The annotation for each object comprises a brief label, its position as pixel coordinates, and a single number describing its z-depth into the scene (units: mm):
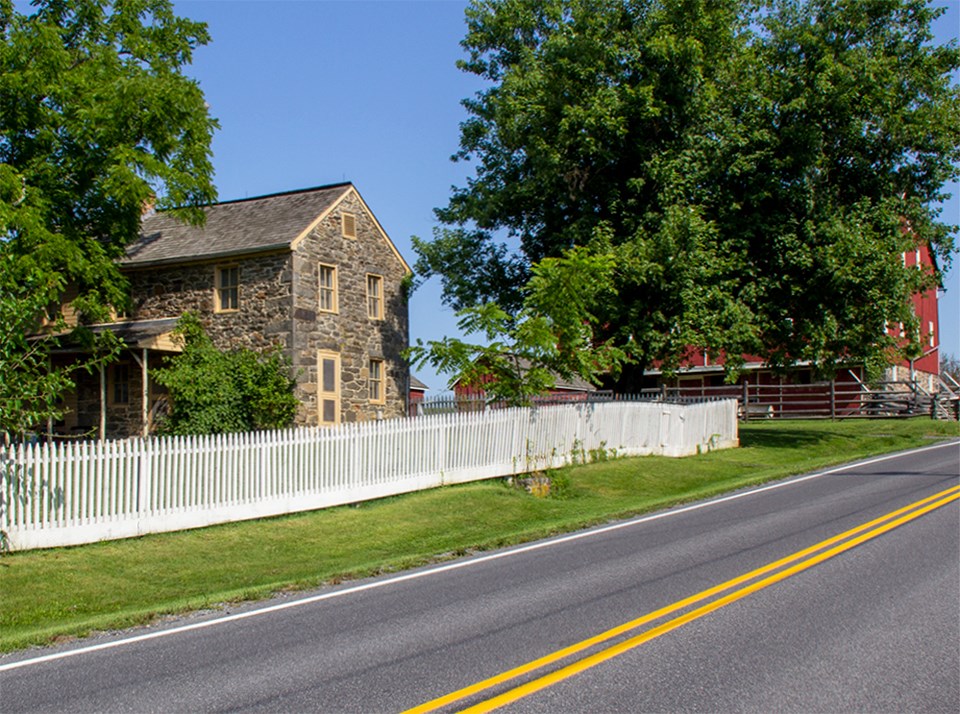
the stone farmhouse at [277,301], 27125
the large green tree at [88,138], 20781
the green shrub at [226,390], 25422
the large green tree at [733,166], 28156
